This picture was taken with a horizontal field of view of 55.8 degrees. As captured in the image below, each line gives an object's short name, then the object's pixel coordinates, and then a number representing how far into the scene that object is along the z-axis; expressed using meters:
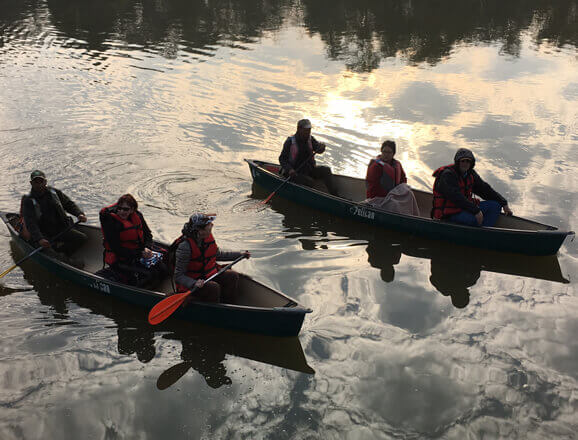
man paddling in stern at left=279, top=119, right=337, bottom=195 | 9.73
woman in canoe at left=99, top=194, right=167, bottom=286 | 6.48
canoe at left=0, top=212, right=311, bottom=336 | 5.96
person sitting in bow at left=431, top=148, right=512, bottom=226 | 7.92
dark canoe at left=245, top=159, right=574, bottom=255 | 7.77
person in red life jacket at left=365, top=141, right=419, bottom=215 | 8.66
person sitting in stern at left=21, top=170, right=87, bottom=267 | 7.21
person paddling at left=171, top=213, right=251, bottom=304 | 5.88
